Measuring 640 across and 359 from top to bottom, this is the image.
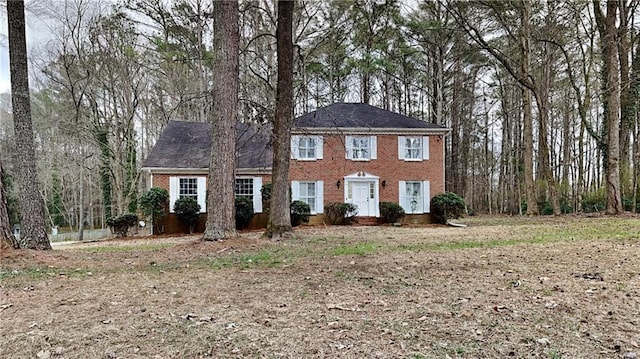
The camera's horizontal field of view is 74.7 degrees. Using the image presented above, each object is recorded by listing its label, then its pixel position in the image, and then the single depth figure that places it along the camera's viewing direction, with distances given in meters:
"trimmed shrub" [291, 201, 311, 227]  16.94
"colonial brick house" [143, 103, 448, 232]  18.22
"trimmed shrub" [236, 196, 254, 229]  16.64
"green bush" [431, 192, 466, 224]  17.88
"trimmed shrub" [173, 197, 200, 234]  16.36
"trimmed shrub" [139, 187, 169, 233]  16.11
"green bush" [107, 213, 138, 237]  16.36
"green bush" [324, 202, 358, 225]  17.80
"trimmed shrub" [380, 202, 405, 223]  17.91
